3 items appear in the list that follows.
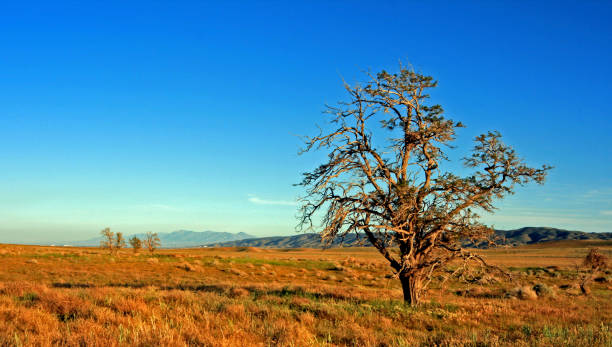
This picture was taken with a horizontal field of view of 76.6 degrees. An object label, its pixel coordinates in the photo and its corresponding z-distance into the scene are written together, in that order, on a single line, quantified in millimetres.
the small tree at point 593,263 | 30656
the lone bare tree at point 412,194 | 14148
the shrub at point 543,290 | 27641
